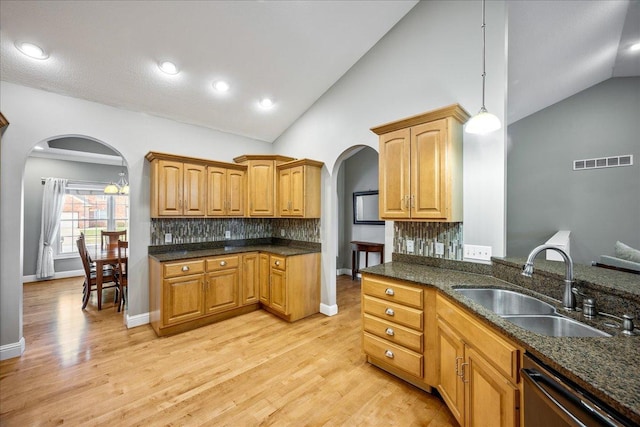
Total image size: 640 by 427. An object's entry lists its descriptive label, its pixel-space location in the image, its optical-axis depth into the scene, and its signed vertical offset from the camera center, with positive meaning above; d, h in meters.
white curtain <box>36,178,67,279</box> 5.33 -0.15
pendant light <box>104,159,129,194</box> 4.79 +0.50
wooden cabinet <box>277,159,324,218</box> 3.60 +0.38
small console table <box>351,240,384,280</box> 5.01 -0.71
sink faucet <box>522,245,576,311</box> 1.36 -0.32
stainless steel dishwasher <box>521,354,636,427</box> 0.77 -0.64
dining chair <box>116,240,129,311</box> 3.80 -0.91
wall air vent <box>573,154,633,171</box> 3.95 +0.84
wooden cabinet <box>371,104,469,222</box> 2.20 +0.45
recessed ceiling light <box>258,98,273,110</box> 3.67 +1.62
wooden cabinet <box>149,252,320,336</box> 3.06 -0.97
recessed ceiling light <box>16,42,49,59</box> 2.30 +1.51
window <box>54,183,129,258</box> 5.75 -0.02
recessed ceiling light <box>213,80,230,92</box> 3.20 +1.64
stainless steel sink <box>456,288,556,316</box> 1.69 -0.61
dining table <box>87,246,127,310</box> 3.78 -0.71
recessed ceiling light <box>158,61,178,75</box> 2.78 +1.63
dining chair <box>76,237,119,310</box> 3.89 -0.97
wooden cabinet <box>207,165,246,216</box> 3.67 +0.36
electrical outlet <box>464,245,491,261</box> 2.26 -0.33
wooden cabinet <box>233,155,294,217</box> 3.96 +0.46
